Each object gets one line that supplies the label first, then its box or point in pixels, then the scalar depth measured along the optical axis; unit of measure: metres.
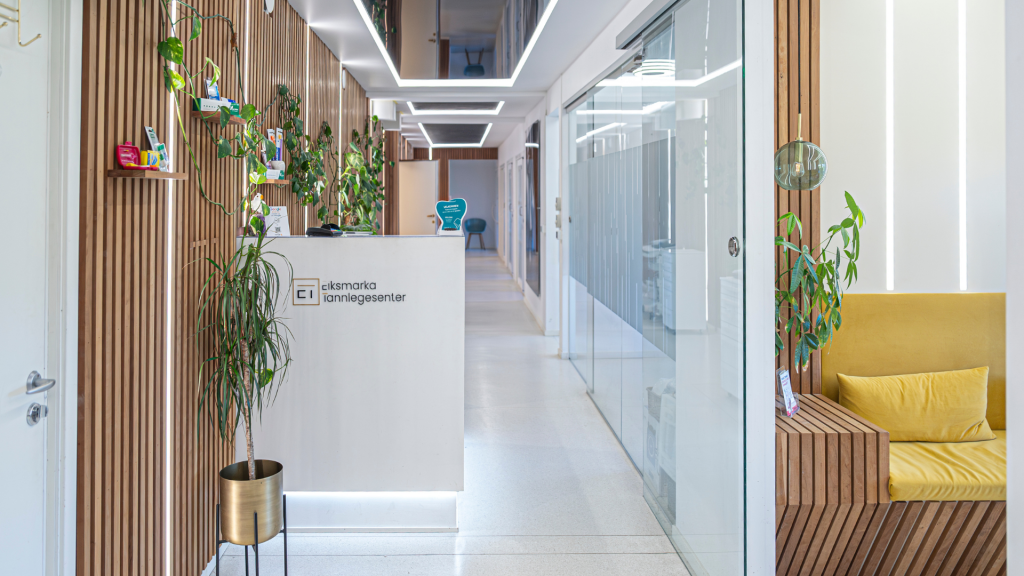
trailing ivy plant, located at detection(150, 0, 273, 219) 2.51
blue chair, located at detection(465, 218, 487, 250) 22.11
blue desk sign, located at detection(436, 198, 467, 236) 3.92
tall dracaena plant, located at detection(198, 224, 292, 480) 2.74
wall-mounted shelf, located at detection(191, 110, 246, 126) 2.78
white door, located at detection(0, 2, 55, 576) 1.85
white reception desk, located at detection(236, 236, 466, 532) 3.33
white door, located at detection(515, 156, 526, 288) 11.37
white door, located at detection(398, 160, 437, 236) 14.68
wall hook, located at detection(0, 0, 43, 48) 1.81
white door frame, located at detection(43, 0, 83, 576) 2.02
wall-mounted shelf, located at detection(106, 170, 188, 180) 2.21
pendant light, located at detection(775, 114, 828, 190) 3.20
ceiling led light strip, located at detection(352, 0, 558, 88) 6.37
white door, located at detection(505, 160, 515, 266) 14.50
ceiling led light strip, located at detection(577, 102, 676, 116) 3.55
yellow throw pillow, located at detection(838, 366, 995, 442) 3.24
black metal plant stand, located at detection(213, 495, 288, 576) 2.73
